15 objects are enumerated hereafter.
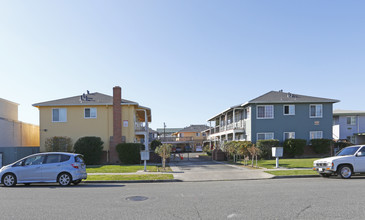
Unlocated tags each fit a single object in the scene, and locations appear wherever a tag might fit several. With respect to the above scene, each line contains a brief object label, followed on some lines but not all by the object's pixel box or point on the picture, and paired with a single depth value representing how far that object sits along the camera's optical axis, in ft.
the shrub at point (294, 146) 93.35
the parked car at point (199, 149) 196.11
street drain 28.71
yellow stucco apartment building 90.43
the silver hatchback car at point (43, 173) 40.09
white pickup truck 42.98
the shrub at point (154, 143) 139.03
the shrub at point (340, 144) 99.66
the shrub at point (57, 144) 85.66
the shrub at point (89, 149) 82.99
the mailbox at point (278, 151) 60.54
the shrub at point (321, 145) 95.25
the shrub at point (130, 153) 81.97
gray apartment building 98.22
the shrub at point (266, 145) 91.35
